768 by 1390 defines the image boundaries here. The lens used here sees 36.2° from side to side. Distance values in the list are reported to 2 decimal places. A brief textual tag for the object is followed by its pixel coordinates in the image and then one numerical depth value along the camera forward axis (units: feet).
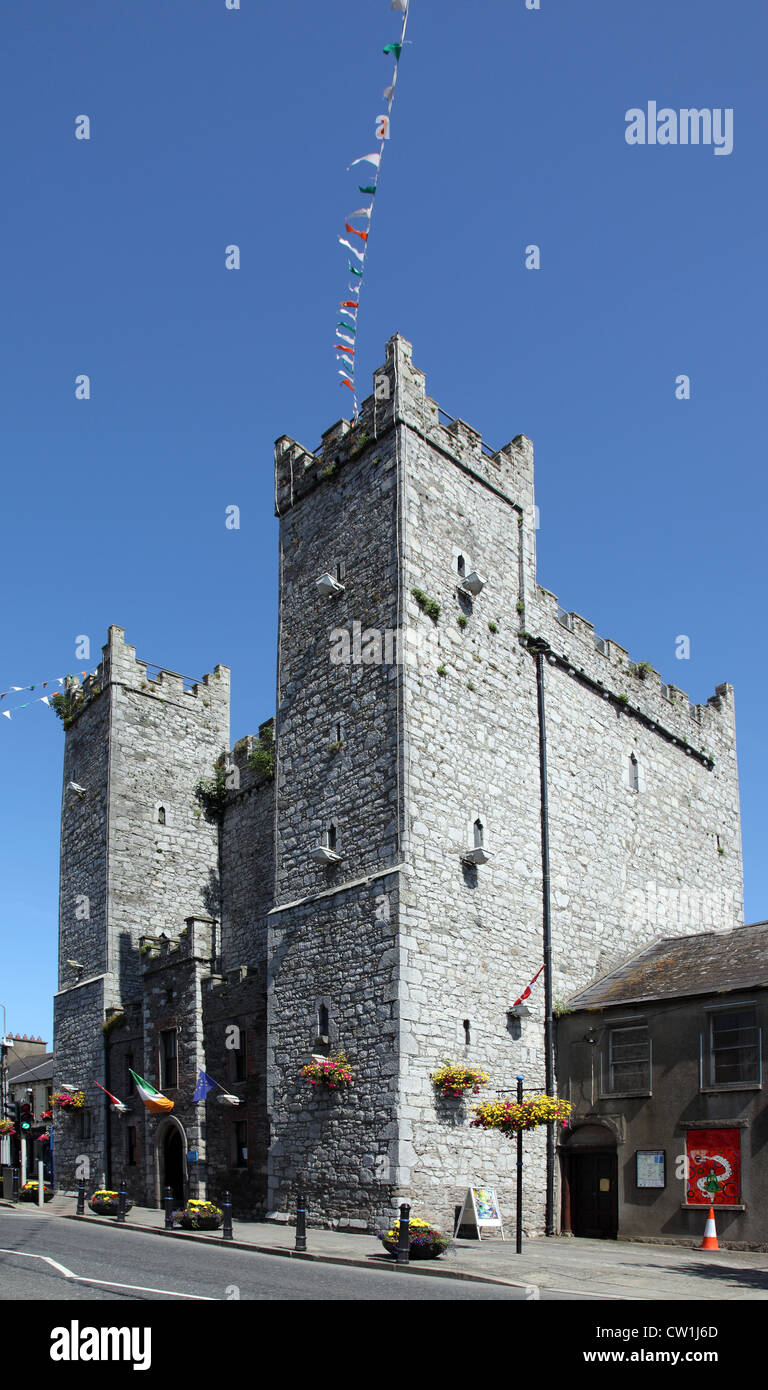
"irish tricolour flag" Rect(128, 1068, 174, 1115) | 84.17
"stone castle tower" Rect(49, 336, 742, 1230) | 64.44
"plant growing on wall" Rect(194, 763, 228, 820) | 109.40
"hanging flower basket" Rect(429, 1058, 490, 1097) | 62.54
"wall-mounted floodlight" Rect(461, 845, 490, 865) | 68.44
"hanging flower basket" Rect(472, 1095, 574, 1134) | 56.75
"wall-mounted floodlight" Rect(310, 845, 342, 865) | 69.67
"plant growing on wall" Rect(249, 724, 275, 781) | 100.32
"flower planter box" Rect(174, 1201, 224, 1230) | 65.72
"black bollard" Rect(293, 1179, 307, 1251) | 53.21
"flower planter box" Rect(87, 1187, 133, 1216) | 77.36
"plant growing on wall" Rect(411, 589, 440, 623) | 71.15
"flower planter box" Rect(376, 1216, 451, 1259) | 51.01
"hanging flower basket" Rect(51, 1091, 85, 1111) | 99.25
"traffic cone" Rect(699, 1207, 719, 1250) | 59.82
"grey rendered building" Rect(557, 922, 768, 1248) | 61.57
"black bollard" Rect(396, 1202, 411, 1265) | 49.67
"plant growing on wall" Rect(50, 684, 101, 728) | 113.09
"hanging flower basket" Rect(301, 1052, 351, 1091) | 64.18
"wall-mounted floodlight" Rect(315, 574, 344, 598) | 75.46
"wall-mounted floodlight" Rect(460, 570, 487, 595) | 74.43
